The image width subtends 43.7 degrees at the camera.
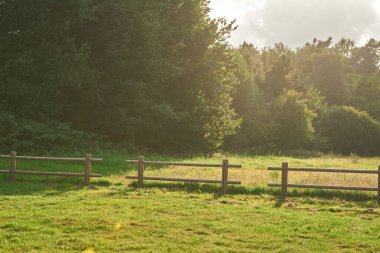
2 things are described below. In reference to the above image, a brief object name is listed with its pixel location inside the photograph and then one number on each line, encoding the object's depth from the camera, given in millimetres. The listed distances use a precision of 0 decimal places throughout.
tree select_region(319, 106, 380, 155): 59094
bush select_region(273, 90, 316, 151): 56281
